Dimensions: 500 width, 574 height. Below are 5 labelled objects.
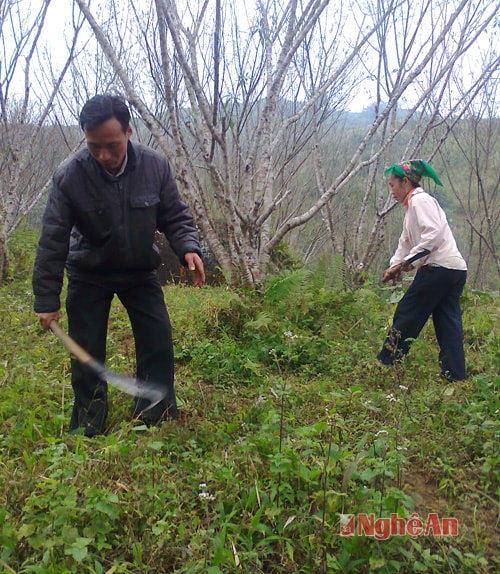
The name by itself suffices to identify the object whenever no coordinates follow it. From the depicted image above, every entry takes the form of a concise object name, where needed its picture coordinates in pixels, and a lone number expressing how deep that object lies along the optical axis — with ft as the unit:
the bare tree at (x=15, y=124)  23.25
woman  13.11
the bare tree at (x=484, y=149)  34.47
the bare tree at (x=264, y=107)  15.26
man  8.72
